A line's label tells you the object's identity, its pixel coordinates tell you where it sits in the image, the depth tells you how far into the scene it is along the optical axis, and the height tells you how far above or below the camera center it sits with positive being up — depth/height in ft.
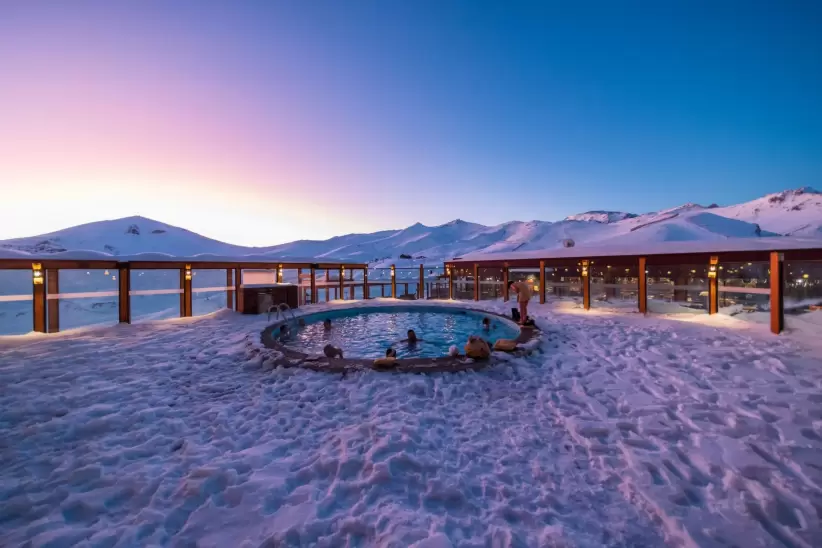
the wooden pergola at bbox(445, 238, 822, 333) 18.74 +0.66
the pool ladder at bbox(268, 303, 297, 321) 28.60 -3.69
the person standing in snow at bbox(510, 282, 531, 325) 24.31 -2.19
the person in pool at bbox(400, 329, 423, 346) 23.36 -5.20
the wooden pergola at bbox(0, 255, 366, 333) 19.77 -0.33
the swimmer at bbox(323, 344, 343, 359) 15.28 -4.01
